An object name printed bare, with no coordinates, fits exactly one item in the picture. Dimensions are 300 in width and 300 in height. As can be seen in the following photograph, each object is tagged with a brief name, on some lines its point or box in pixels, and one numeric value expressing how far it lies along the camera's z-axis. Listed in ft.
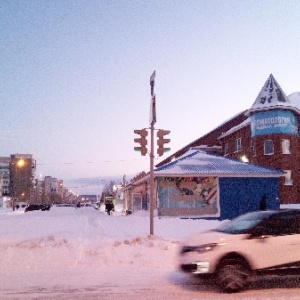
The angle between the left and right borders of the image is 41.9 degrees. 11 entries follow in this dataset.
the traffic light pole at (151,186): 51.21
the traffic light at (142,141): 50.96
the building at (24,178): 485.97
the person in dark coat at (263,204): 81.46
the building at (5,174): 630.33
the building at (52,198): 455.63
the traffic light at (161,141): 51.75
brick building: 123.44
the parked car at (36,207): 172.24
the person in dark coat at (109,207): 149.05
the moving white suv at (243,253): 24.77
